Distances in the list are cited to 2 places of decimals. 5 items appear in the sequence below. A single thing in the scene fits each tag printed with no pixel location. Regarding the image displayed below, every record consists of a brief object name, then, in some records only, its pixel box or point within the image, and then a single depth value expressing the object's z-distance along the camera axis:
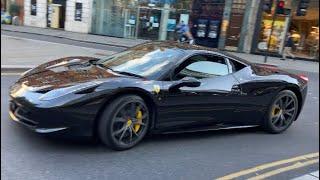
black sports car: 4.25
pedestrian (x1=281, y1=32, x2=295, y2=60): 21.16
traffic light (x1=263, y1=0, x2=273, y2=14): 16.28
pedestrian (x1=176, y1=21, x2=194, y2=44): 7.45
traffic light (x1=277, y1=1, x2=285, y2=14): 18.00
